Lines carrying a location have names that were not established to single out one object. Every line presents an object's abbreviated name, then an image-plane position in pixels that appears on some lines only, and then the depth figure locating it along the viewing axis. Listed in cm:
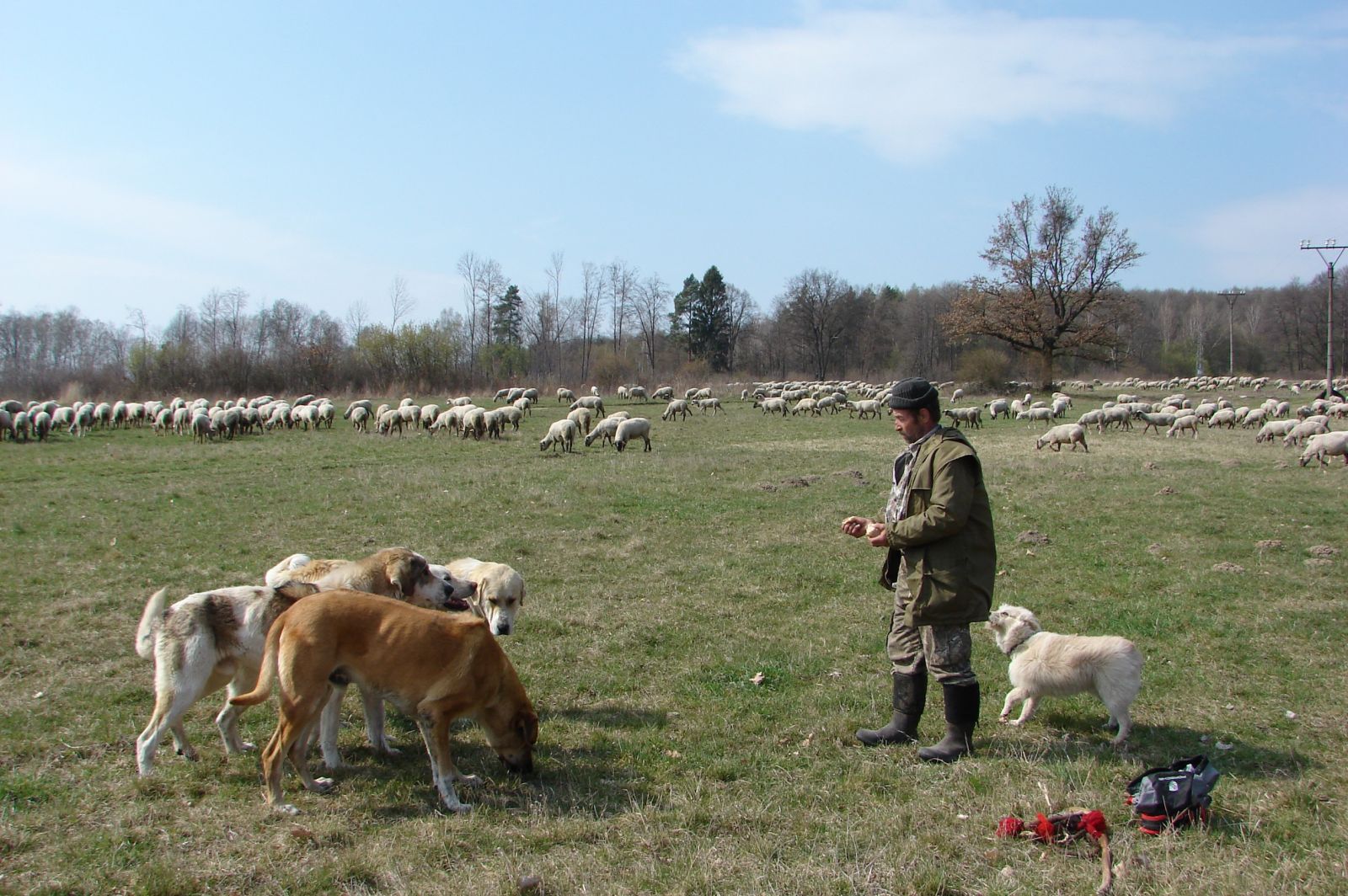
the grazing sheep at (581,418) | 3040
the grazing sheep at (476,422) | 3262
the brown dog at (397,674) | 466
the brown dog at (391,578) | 596
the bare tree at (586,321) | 9525
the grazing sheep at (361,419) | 3730
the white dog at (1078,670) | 560
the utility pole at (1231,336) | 8909
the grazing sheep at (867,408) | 4475
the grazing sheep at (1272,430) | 2786
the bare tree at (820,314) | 9556
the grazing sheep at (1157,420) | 3559
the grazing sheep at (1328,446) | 2134
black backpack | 419
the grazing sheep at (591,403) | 4540
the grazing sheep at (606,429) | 3004
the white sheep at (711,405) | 5069
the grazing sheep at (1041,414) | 3944
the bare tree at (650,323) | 9755
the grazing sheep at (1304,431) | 2630
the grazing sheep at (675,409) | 4322
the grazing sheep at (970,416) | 3903
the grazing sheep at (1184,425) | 3169
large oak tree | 5862
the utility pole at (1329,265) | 4917
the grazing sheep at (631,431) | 2828
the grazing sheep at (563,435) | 2845
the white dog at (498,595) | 666
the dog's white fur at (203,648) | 504
